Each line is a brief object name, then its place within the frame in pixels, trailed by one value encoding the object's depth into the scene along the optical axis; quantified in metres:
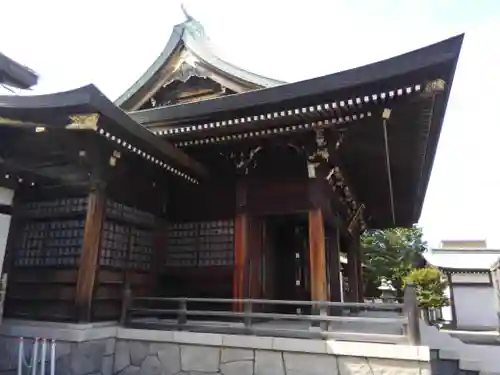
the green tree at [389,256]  23.27
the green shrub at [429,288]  18.80
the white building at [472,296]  22.67
